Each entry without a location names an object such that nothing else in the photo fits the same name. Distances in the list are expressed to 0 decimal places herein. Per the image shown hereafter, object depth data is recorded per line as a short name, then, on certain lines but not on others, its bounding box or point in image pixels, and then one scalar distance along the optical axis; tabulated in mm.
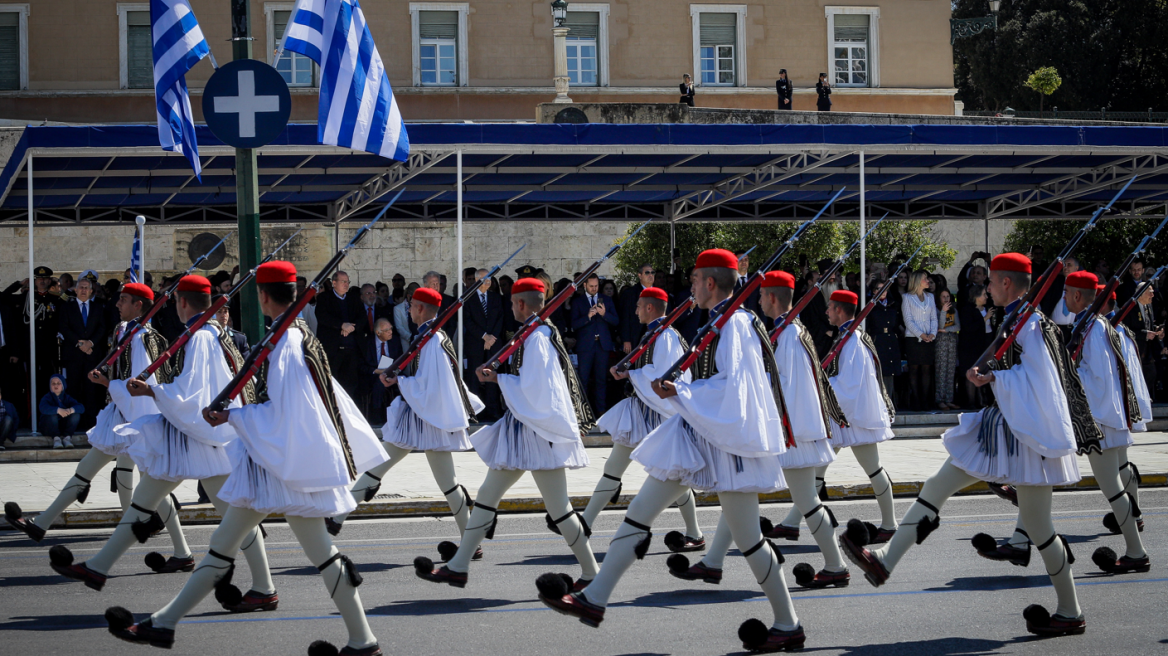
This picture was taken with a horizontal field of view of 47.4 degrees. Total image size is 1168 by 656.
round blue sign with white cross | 10922
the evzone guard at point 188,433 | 7773
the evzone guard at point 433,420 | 9617
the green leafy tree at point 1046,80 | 45500
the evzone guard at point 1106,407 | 8734
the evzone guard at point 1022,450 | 7098
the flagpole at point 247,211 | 11016
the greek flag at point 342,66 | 12102
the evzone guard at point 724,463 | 6586
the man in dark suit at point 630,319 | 17781
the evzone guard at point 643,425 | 9711
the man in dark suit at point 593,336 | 17406
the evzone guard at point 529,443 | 8375
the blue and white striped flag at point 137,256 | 15718
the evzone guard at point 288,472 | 6242
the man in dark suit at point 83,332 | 15922
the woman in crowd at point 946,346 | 18266
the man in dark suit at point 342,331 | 16828
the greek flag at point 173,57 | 12508
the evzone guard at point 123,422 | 9086
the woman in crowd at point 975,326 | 17922
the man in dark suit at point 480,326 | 17172
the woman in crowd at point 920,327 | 17984
